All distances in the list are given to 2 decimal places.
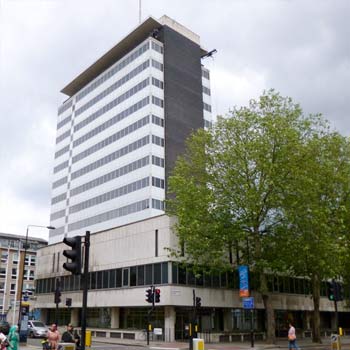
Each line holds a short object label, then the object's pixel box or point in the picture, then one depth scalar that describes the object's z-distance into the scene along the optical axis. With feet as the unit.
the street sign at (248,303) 99.55
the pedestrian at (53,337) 61.00
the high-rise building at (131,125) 230.48
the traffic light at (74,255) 37.99
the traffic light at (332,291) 70.85
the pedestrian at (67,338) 54.34
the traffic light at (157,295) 102.04
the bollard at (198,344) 72.26
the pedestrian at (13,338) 52.03
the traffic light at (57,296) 114.01
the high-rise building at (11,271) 306.55
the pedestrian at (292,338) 82.45
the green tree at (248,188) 108.06
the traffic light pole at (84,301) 38.34
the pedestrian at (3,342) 45.52
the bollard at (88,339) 56.19
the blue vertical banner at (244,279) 106.80
